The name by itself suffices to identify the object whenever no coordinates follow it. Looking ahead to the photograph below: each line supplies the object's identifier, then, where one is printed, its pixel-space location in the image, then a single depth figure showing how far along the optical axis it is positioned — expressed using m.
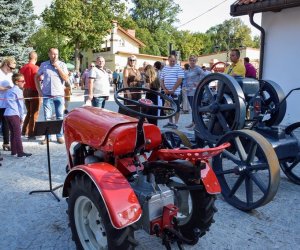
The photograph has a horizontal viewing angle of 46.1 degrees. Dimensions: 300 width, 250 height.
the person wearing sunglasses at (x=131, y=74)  6.84
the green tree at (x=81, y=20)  34.19
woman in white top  5.88
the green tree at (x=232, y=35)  78.19
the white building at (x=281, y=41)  7.93
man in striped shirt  7.70
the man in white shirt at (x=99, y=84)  6.68
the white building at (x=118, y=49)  45.50
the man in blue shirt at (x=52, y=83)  6.16
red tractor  2.32
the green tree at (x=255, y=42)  85.00
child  5.50
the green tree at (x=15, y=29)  16.17
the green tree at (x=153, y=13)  62.97
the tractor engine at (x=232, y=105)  4.11
